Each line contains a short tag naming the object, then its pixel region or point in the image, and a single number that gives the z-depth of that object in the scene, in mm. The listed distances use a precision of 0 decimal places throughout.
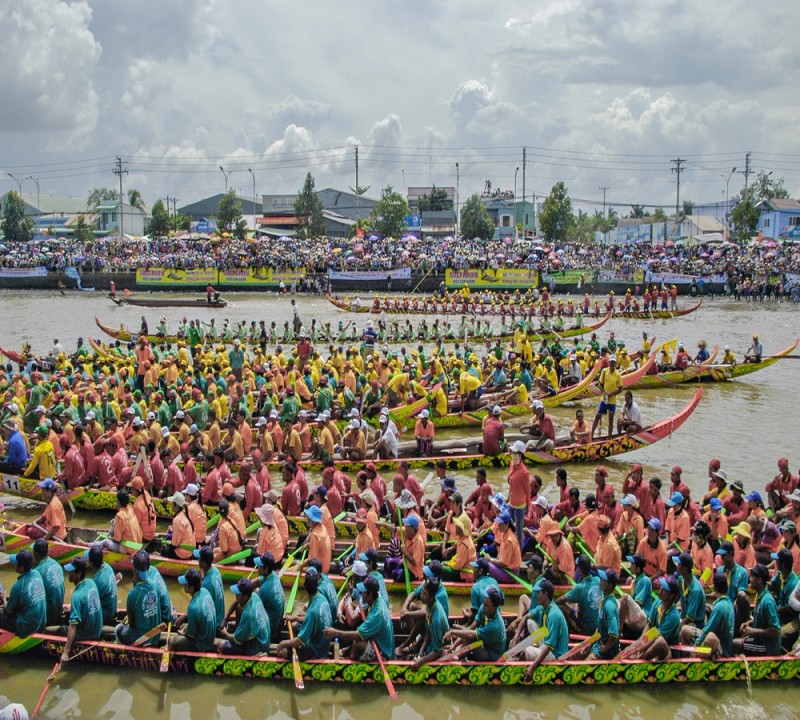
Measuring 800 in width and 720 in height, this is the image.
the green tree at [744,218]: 62094
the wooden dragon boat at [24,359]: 22134
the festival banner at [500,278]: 45438
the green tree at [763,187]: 74750
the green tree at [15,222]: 68625
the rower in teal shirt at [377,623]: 7285
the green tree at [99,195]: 118062
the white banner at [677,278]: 44531
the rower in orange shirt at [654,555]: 8680
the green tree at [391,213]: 66375
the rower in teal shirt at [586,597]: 7727
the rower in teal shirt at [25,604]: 7457
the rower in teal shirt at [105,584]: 7527
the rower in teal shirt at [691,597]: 7656
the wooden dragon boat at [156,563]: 9070
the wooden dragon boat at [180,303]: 38438
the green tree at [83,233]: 73750
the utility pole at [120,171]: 80500
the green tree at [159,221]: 73062
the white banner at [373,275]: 48000
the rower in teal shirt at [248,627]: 7348
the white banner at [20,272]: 51656
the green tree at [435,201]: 96188
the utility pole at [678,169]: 75062
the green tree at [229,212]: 74250
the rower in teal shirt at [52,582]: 7629
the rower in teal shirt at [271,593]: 7602
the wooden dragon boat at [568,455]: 13406
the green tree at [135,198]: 104500
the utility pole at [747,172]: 79938
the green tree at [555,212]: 64188
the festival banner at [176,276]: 48719
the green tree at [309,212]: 71125
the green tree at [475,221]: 75375
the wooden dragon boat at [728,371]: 21588
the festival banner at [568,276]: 45938
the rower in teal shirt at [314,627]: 7312
